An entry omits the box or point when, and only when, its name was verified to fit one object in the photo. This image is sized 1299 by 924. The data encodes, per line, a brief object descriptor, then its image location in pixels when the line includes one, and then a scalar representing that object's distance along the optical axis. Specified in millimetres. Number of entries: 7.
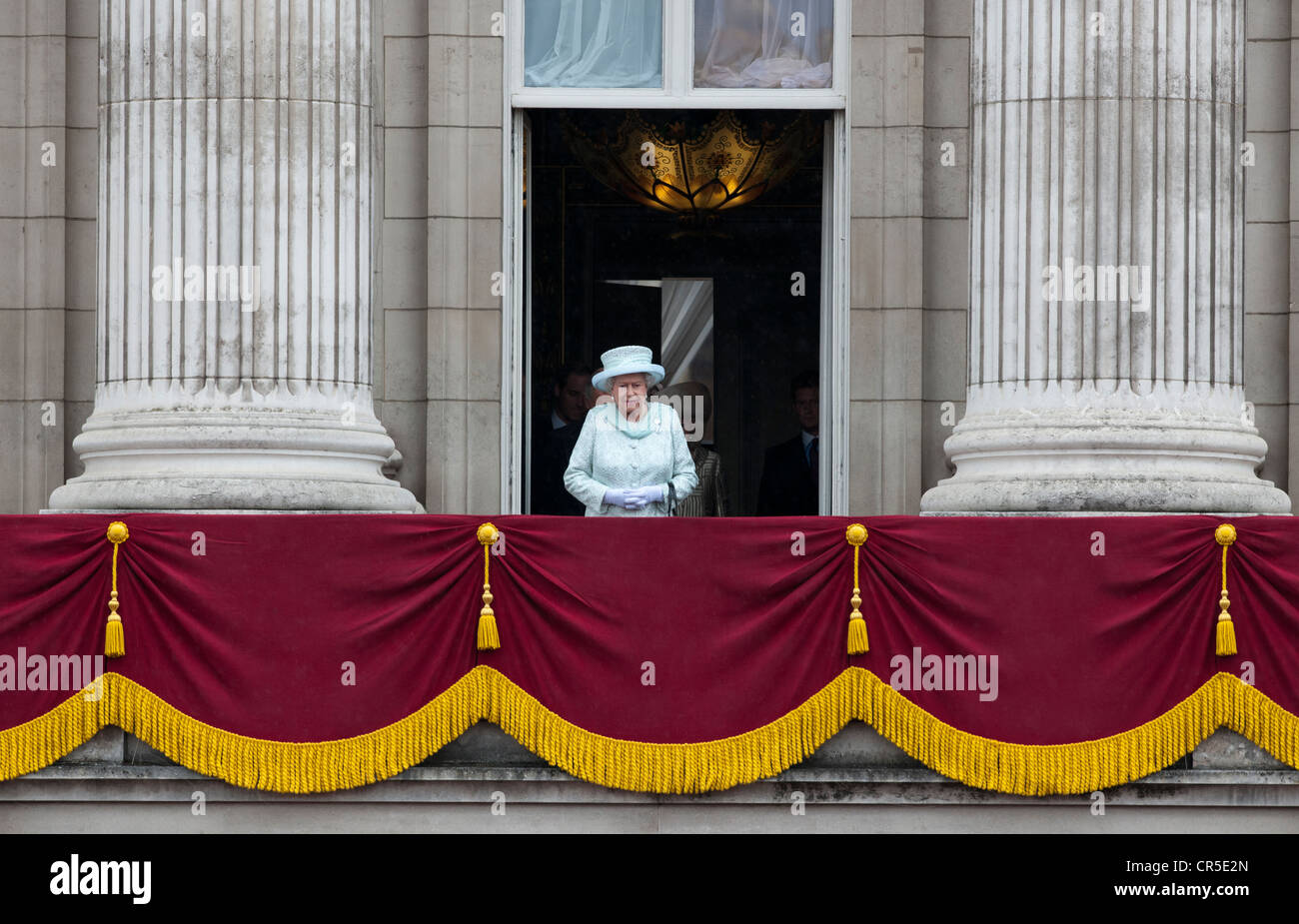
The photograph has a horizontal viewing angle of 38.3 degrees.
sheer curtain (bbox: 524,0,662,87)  15219
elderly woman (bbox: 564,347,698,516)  11969
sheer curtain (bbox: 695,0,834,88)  15203
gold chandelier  17797
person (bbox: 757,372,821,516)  16031
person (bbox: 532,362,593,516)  15547
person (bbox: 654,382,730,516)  15289
